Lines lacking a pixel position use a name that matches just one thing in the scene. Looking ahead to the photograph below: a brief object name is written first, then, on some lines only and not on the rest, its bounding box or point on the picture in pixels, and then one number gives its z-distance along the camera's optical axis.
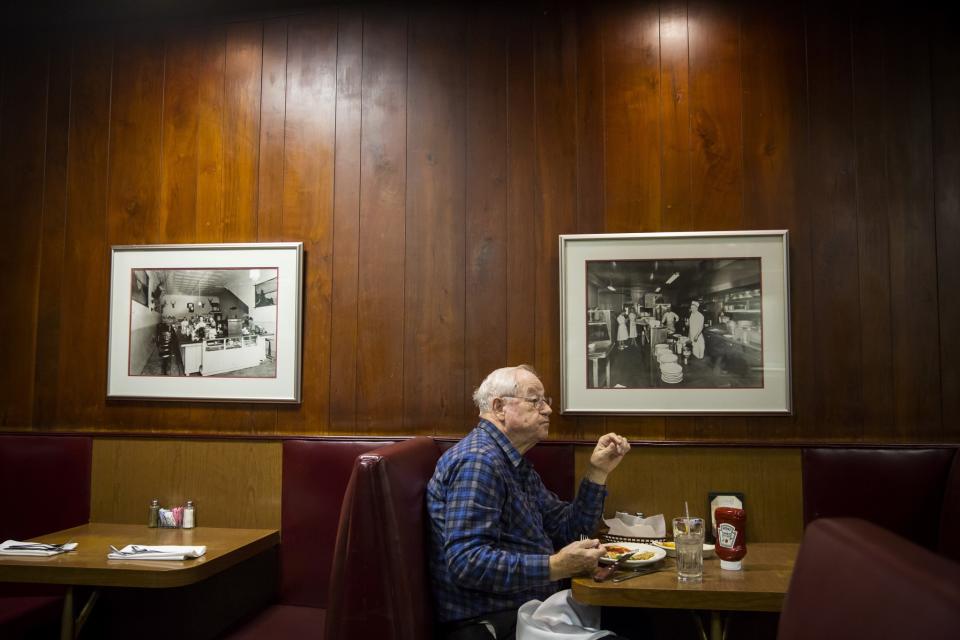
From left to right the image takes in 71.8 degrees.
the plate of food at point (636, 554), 2.11
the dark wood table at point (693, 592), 1.89
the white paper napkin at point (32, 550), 2.34
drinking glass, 2.04
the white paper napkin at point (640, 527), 2.56
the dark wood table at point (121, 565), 2.20
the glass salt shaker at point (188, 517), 2.92
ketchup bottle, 2.10
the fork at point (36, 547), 2.37
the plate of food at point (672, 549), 2.31
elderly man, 2.06
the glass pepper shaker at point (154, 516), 2.94
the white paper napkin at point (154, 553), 2.33
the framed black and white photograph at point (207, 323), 3.05
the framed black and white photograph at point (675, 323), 2.81
